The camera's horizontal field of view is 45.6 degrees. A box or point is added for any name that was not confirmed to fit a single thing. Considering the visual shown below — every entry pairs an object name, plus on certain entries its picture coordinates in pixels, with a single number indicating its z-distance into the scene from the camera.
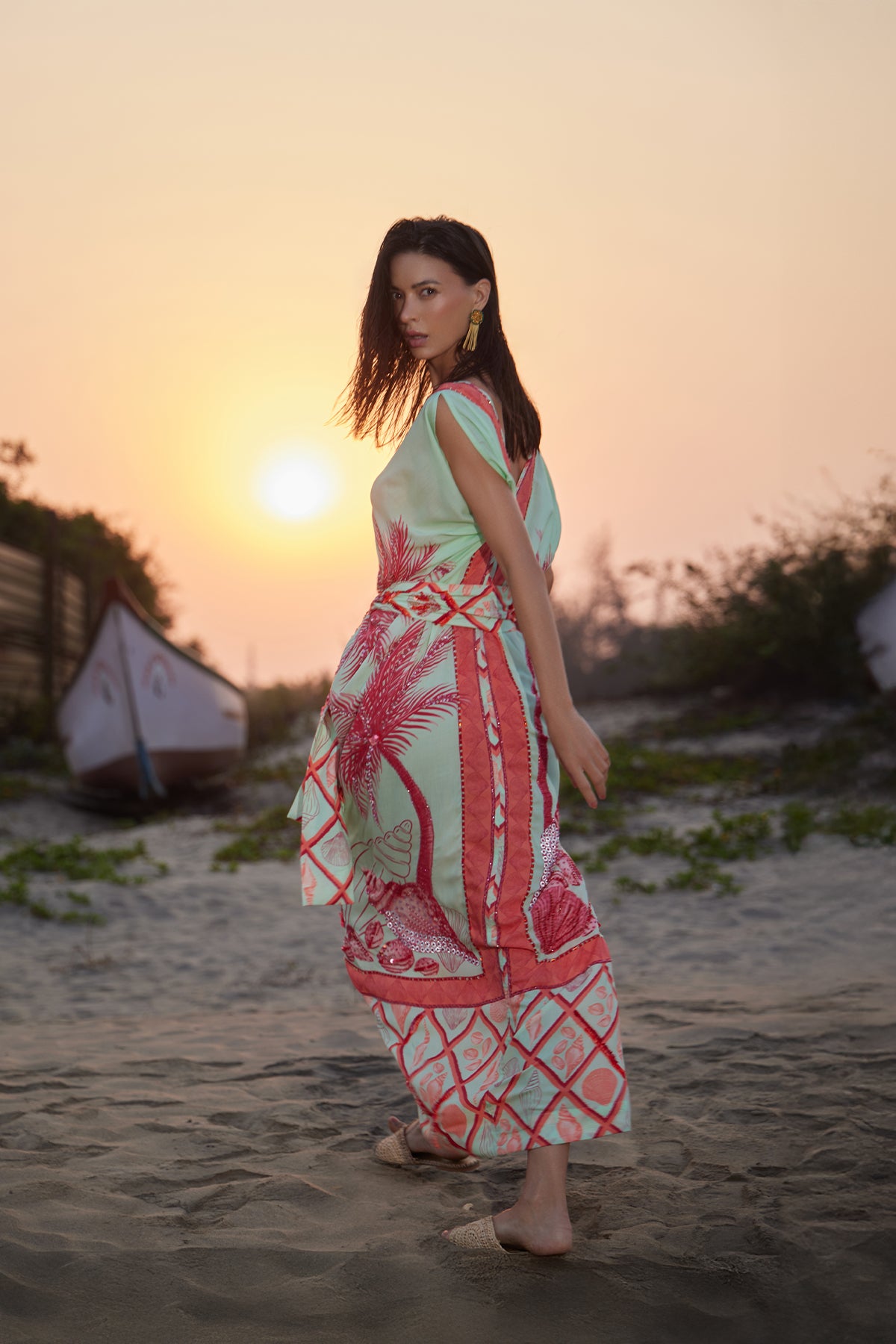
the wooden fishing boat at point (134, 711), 10.00
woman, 1.79
